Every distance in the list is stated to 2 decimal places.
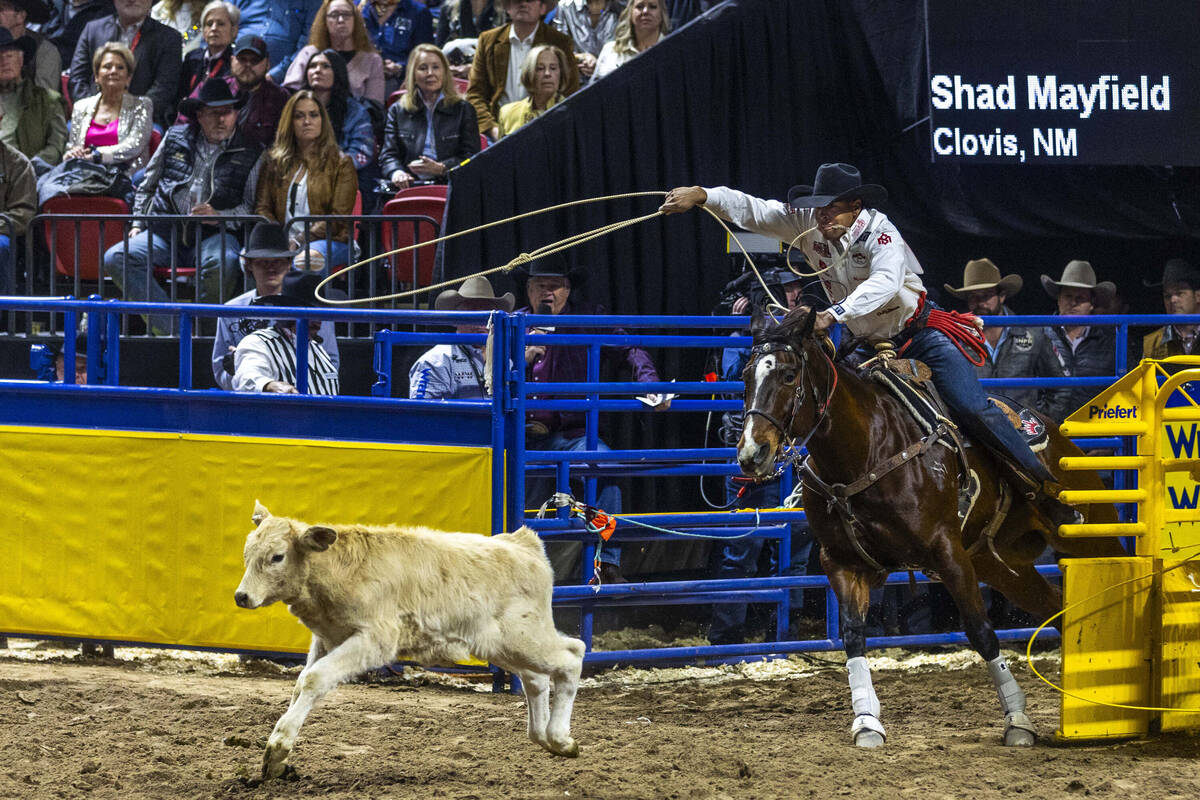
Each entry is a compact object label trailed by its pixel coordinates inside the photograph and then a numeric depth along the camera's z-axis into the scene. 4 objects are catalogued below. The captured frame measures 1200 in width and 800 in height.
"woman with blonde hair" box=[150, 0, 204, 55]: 25.73
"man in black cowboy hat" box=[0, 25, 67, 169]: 23.47
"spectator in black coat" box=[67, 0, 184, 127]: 24.08
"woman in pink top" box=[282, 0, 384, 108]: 23.28
